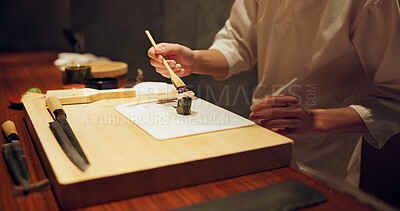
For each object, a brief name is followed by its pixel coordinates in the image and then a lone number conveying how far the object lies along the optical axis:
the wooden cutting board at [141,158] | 0.66
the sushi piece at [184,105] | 0.99
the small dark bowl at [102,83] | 1.43
